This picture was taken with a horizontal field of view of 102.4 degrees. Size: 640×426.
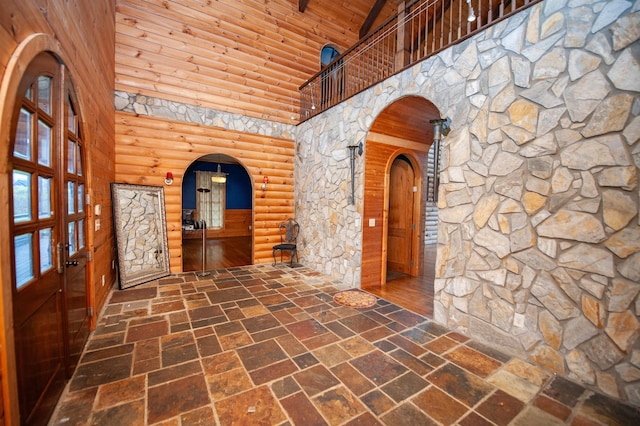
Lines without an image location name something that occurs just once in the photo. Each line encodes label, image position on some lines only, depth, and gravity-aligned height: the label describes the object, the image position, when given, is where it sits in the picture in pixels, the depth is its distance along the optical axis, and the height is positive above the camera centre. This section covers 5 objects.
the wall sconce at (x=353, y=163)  4.18 +0.68
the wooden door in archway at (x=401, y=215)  4.97 -0.20
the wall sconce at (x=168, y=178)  4.82 +0.46
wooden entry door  1.30 -0.23
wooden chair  5.93 -0.70
